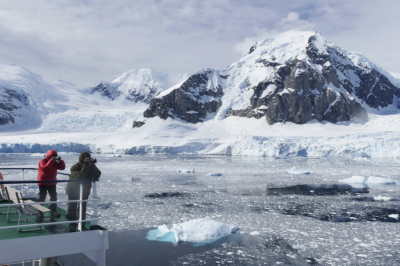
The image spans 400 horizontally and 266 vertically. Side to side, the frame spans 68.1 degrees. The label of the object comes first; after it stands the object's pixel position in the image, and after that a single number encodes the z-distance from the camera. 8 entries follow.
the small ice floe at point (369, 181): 19.50
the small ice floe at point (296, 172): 25.44
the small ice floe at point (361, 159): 43.62
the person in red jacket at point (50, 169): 5.75
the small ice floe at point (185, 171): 26.95
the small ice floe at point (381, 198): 14.40
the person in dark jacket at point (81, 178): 4.99
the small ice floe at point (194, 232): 8.68
